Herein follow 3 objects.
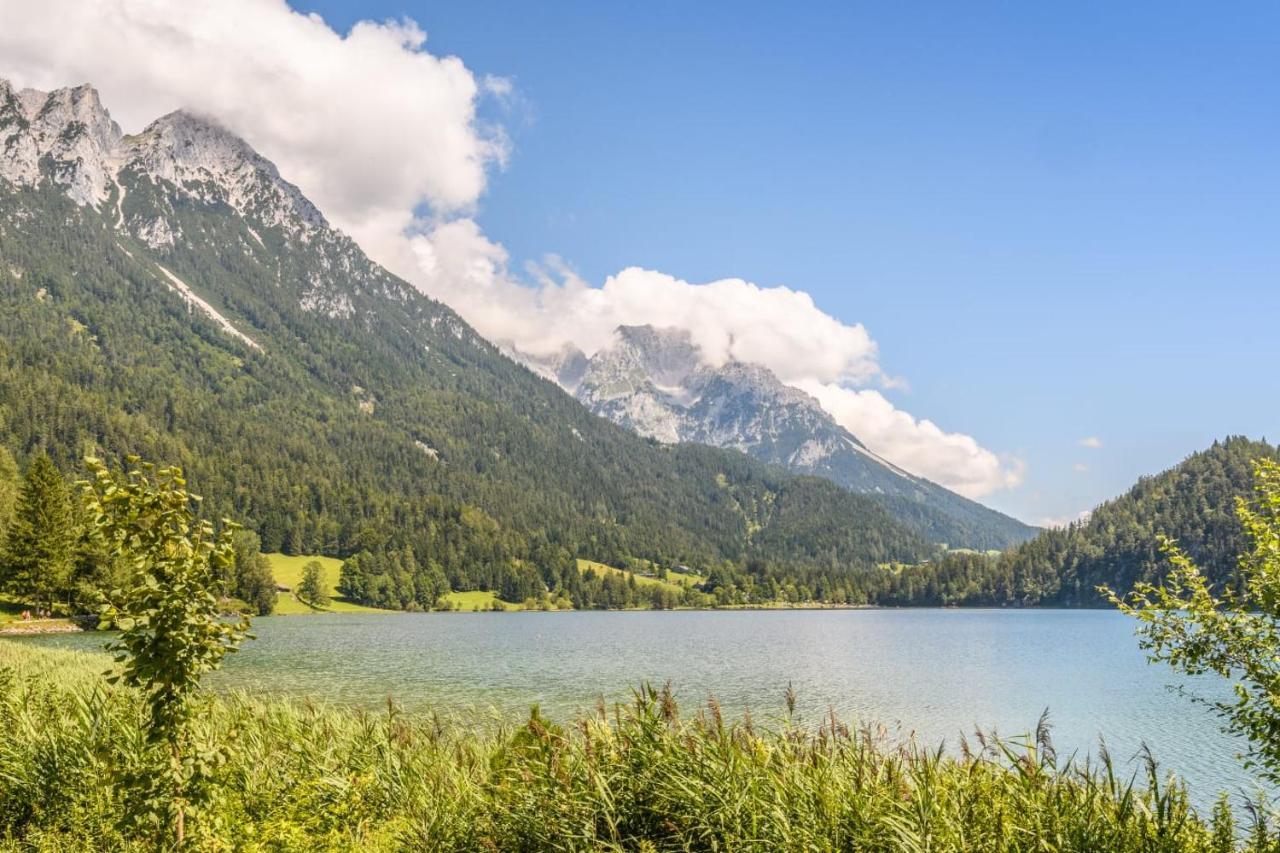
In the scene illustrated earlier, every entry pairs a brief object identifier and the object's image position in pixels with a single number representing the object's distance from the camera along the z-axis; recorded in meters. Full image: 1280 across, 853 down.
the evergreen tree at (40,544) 90.50
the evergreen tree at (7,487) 97.14
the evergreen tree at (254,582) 159.12
